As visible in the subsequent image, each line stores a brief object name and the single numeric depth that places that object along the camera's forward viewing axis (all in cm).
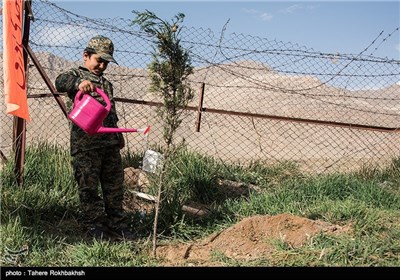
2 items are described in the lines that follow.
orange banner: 361
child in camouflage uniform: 413
